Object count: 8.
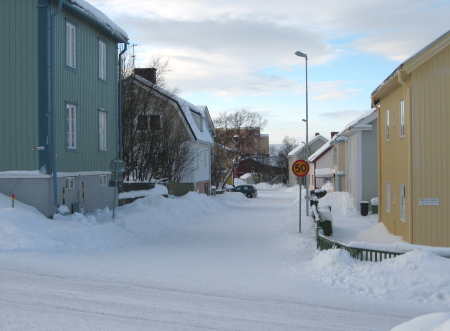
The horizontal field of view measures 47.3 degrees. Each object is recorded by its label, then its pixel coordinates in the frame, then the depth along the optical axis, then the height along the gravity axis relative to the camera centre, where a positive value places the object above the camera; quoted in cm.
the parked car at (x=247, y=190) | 5888 -253
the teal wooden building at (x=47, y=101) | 1662 +232
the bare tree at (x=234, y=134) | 6771 +490
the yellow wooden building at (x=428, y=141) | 1495 +77
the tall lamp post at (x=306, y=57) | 2478 +547
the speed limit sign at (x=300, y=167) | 1962 +3
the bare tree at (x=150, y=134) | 3378 +239
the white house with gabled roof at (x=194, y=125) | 3639 +366
